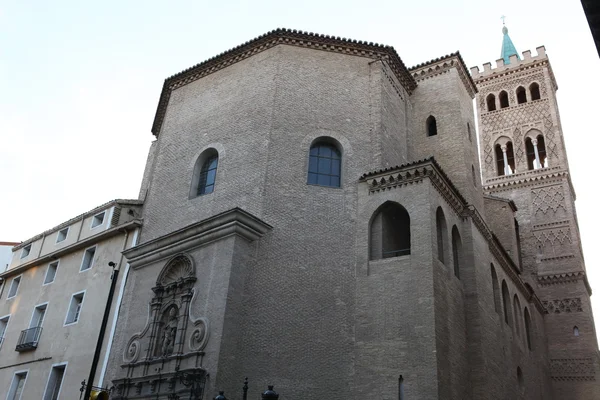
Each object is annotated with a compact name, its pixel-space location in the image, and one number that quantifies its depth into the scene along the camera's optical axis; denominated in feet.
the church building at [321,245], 46.47
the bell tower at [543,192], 82.69
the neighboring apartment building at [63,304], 61.62
